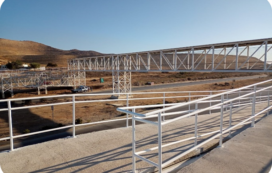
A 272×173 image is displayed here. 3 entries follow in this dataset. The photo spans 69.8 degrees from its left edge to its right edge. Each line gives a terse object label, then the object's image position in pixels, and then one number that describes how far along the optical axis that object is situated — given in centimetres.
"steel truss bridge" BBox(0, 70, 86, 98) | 4256
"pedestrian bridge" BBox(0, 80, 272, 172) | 328
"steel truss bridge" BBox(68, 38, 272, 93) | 1655
